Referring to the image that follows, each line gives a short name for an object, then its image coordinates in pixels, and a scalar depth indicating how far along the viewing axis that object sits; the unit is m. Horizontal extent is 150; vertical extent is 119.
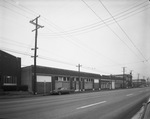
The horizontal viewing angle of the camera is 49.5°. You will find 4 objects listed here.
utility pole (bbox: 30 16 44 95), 27.78
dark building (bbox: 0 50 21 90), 32.84
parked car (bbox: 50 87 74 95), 32.43
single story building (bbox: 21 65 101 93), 37.62
